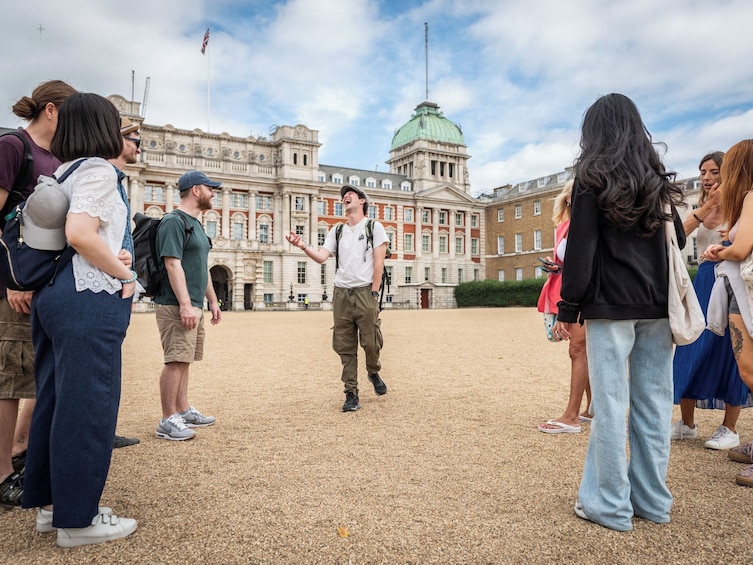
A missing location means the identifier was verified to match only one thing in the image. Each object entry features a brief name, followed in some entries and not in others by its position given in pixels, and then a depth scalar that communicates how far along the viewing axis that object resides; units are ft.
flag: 142.51
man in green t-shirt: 14.74
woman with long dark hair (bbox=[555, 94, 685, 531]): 8.95
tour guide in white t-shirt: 18.38
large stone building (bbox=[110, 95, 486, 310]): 147.74
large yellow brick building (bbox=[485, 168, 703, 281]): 168.25
